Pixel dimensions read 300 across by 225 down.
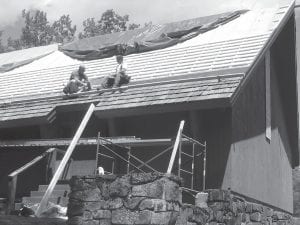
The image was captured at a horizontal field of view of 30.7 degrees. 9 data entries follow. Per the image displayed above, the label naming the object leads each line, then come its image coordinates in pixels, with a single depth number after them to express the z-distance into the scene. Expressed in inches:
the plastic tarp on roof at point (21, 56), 700.0
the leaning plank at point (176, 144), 371.2
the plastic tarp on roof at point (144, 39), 593.3
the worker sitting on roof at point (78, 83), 518.0
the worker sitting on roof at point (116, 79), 511.5
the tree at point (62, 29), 1627.7
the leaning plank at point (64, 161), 361.4
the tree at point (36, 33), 1599.4
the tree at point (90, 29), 1507.1
